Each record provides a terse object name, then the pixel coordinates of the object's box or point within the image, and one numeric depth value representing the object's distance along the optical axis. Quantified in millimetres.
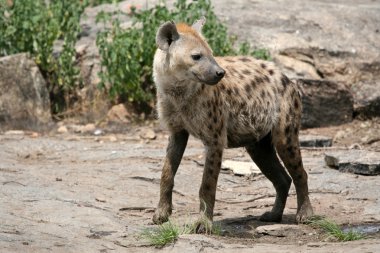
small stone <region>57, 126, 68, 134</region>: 17439
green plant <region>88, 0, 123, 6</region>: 23200
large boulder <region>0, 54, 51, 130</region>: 17625
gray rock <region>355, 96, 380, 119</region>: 18000
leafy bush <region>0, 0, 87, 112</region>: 18578
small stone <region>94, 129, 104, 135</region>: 17250
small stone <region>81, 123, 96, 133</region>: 17459
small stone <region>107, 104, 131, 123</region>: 18156
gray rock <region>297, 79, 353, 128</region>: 17703
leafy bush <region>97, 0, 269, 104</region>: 17766
